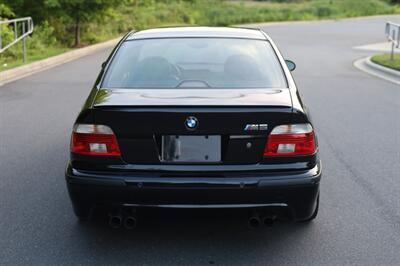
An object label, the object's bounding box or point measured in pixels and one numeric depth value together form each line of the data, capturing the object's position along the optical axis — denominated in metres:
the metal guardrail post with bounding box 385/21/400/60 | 16.59
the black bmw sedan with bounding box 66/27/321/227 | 3.84
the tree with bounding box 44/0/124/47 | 20.16
